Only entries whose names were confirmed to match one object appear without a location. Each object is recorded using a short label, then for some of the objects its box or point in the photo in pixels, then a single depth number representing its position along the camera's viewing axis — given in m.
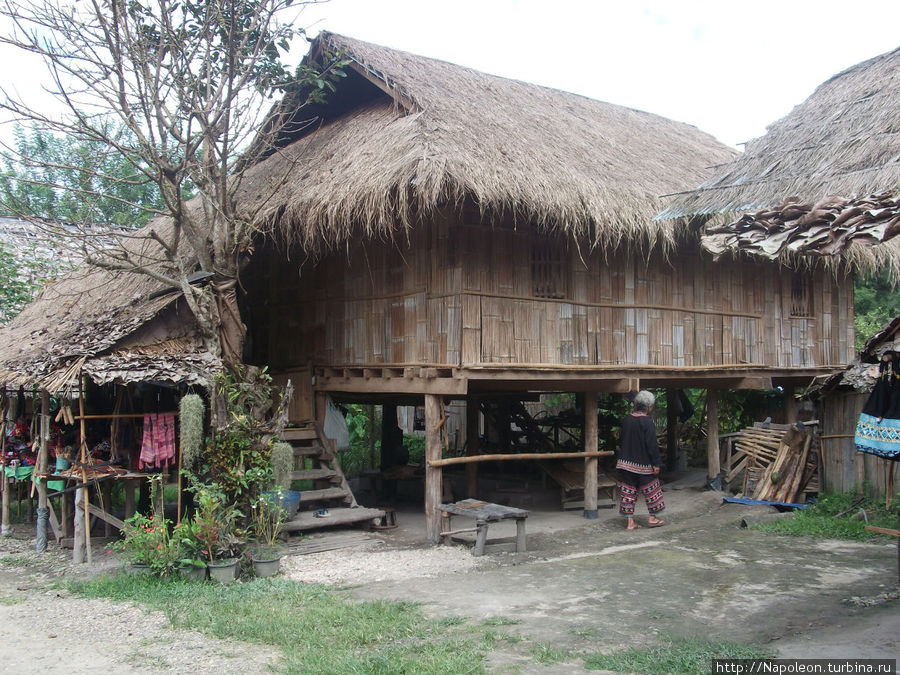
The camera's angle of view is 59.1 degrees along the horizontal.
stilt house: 8.41
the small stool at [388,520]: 9.52
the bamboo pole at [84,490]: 7.91
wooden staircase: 8.73
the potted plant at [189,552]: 6.75
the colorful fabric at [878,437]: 5.34
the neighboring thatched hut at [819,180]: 5.02
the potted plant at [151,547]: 6.80
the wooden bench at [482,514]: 7.92
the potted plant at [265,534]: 7.05
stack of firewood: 9.82
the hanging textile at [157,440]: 8.38
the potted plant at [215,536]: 6.77
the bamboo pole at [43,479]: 8.67
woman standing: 9.05
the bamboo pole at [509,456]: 8.69
